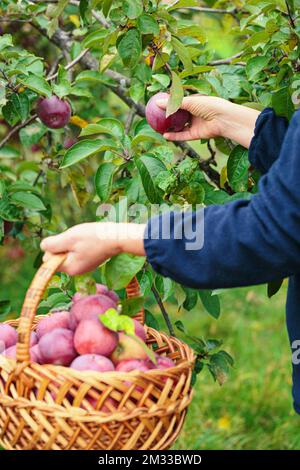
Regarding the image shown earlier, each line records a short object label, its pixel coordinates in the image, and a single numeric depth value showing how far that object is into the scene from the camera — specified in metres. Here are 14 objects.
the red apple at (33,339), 1.94
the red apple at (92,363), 1.80
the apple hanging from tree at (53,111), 2.53
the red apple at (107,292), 1.97
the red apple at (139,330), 1.90
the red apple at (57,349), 1.85
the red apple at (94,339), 1.83
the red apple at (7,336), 1.96
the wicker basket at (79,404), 1.76
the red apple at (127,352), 1.86
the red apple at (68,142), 2.94
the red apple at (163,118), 2.34
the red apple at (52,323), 1.94
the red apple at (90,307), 1.87
